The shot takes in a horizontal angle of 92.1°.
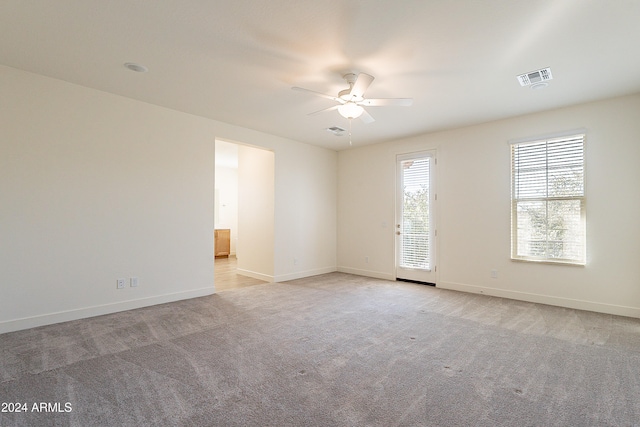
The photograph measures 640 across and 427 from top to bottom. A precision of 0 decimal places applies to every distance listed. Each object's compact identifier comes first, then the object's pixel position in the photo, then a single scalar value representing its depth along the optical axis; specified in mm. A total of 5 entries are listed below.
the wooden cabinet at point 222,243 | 9094
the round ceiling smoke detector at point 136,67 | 3256
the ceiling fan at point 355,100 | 3159
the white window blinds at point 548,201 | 4344
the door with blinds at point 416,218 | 5789
